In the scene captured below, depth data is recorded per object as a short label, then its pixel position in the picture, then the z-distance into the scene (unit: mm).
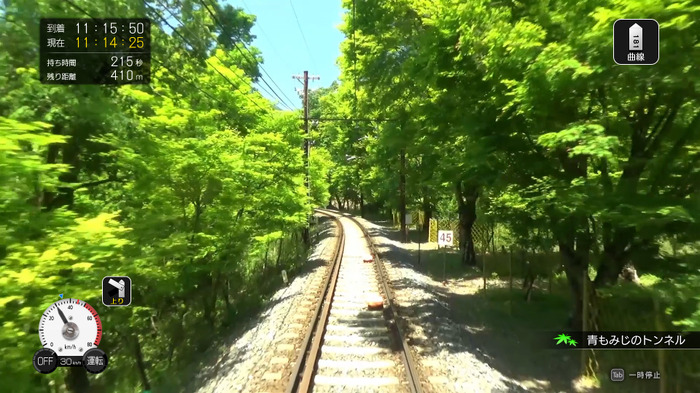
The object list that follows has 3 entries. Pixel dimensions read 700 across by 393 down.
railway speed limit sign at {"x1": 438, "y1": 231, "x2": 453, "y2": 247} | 15147
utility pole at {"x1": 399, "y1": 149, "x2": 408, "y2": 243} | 26291
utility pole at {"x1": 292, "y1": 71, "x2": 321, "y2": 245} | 25841
